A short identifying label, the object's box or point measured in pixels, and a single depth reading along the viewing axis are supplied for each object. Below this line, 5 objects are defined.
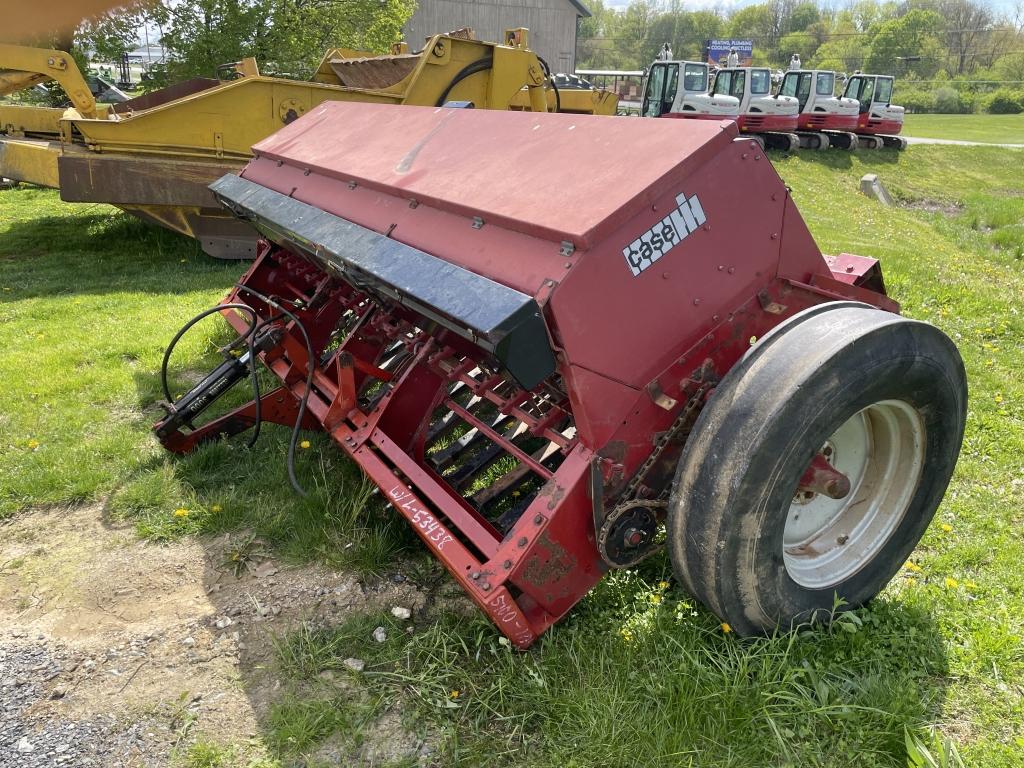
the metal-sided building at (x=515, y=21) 31.20
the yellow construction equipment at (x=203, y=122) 6.67
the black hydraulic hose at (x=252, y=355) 3.40
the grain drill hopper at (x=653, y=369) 2.12
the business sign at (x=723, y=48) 63.00
